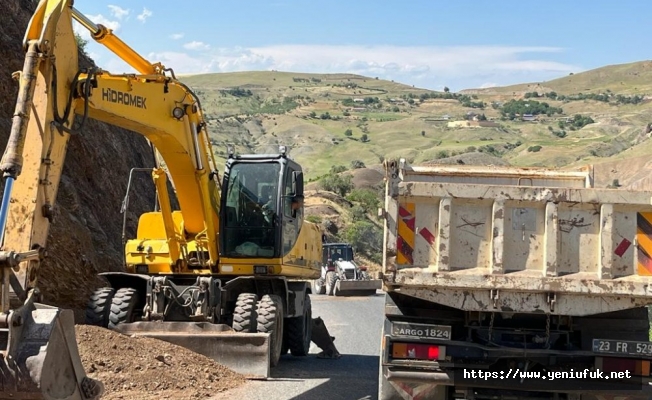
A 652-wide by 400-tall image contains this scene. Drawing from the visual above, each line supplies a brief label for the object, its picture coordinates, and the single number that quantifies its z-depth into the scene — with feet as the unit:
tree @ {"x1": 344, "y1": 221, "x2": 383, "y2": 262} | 181.27
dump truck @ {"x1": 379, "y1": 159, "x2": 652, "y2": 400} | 30.50
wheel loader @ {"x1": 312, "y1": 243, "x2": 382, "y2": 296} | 118.48
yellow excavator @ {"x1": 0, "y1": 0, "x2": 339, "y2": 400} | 33.12
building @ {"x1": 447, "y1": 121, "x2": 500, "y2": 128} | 438.81
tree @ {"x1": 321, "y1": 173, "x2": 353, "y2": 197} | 222.69
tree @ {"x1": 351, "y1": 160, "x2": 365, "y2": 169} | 280.10
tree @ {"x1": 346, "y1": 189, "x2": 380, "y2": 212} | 205.47
